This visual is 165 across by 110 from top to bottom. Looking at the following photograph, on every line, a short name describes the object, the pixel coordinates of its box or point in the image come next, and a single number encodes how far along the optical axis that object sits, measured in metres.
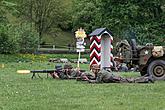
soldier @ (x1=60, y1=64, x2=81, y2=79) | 18.25
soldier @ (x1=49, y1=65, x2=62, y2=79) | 18.66
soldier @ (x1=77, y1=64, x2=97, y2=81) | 16.41
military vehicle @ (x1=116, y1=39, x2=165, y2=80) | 17.94
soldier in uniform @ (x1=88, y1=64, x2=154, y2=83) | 16.09
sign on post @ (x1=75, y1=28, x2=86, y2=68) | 21.38
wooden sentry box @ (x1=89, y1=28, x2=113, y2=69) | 20.84
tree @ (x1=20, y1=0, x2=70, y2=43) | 72.50
